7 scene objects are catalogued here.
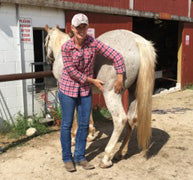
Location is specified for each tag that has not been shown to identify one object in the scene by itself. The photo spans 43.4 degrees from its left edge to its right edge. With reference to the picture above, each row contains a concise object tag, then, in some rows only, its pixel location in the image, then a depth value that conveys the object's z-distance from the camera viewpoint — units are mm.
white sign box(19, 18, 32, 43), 4434
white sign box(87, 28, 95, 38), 5518
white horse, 2922
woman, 2672
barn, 4344
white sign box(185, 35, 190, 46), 9273
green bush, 4363
